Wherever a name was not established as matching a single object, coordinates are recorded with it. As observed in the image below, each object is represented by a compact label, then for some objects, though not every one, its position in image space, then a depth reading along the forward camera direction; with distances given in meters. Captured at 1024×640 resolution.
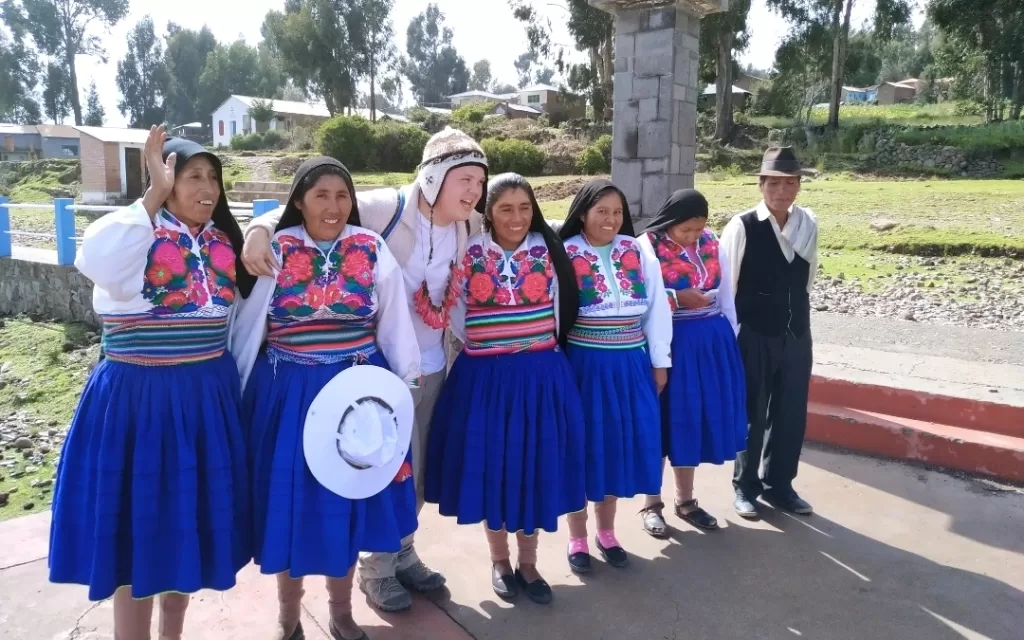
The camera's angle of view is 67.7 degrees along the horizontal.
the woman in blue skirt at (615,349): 3.04
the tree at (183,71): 57.09
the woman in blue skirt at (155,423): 2.19
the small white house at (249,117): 43.16
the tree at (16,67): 46.94
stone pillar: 6.10
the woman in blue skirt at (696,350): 3.33
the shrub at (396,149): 28.44
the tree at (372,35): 38.78
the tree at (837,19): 28.45
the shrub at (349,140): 27.66
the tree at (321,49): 38.28
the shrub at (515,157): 24.39
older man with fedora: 3.56
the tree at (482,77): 81.56
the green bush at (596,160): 23.59
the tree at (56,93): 49.97
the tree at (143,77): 56.00
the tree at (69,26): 46.75
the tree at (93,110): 54.75
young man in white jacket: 2.79
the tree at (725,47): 26.44
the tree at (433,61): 67.81
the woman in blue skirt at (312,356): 2.38
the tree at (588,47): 27.69
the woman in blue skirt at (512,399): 2.83
